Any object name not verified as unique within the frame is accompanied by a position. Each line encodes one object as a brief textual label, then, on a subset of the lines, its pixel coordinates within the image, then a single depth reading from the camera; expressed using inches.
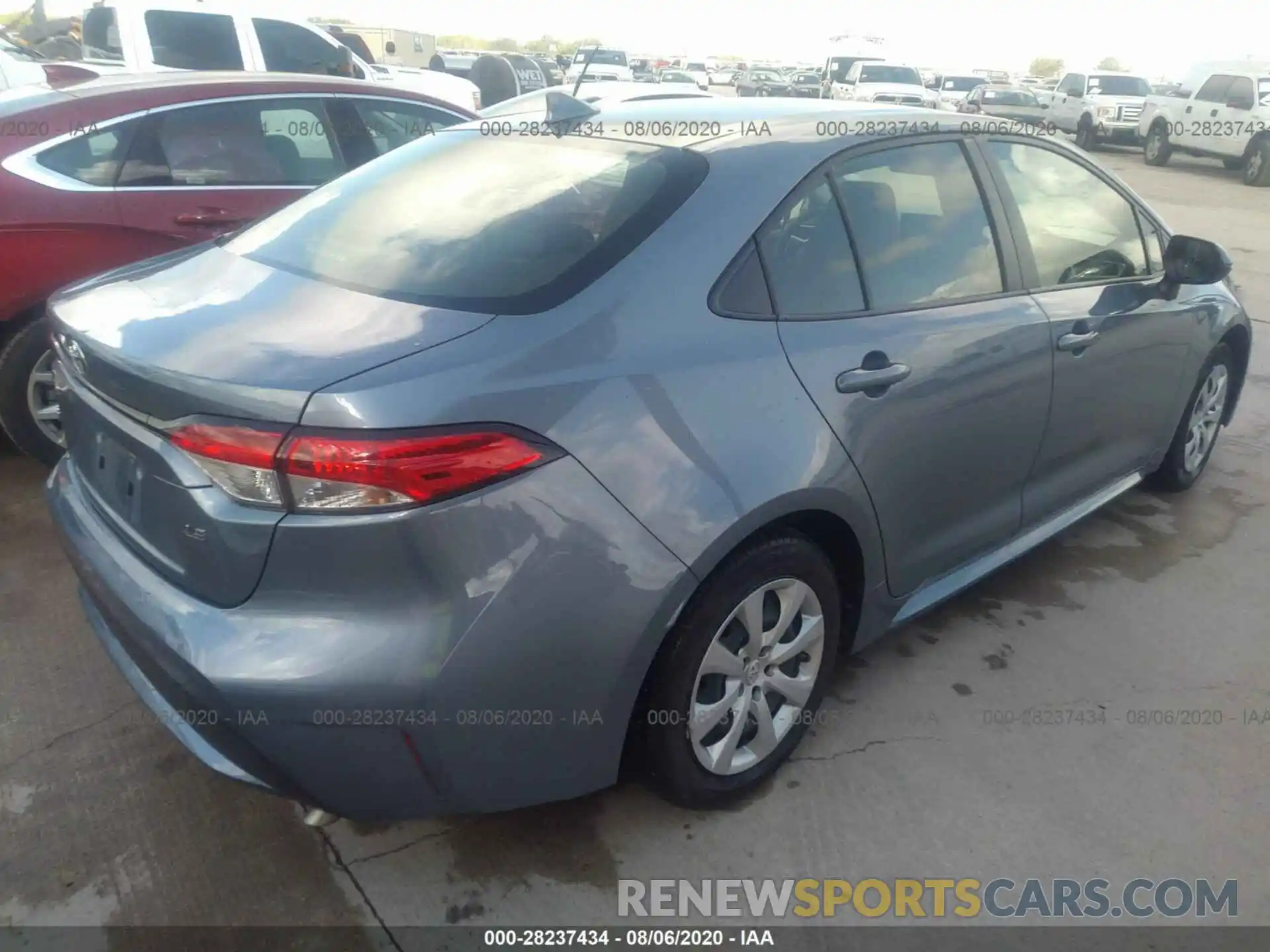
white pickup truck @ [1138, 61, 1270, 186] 673.6
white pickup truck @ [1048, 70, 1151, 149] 840.9
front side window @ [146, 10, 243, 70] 341.4
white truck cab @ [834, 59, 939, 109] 872.9
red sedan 153.5
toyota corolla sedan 70.4
